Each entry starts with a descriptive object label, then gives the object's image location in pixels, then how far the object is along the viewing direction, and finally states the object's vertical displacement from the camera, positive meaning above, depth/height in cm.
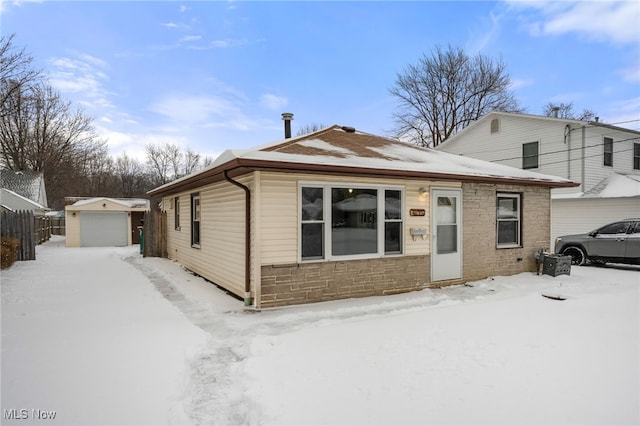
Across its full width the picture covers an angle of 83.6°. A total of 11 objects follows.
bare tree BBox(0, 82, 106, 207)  2648 +529
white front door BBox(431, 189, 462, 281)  753 -62
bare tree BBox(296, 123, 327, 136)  3916 +863
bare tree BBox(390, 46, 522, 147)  2684 +857
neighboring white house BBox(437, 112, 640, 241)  1388 +193
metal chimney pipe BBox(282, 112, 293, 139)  1018 +240
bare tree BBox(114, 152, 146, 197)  4062 +352
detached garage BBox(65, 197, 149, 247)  1853 -86
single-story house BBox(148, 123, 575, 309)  595 -27
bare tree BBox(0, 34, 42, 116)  1869 +751
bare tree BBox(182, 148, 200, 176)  4203 +538
